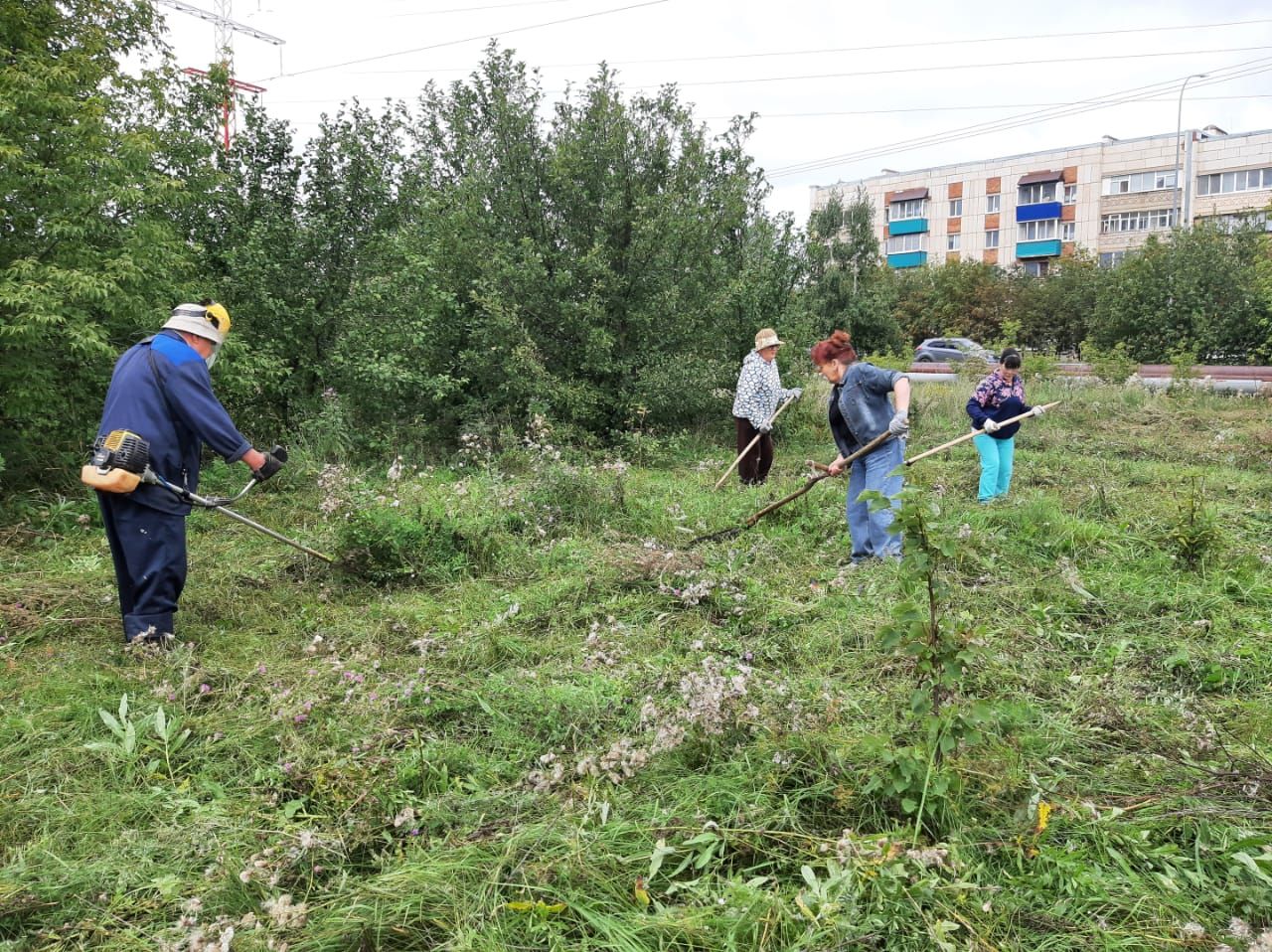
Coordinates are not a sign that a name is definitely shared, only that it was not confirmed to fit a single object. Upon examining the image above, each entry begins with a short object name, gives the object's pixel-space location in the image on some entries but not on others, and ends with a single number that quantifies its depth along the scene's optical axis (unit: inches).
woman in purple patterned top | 263.9
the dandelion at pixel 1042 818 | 96.1
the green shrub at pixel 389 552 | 204.7
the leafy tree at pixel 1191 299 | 778.8
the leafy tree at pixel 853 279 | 850.1
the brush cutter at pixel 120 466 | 152.5
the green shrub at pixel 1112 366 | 544.1
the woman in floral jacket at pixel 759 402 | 302.2
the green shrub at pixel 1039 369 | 546.0
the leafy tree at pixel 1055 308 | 1156.5
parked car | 1093.1
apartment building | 1717.5
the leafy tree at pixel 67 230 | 223.3
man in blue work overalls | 159.6
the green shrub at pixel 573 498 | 251.4
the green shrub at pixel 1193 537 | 202.7
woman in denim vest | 213.0
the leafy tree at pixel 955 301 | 1278.3
